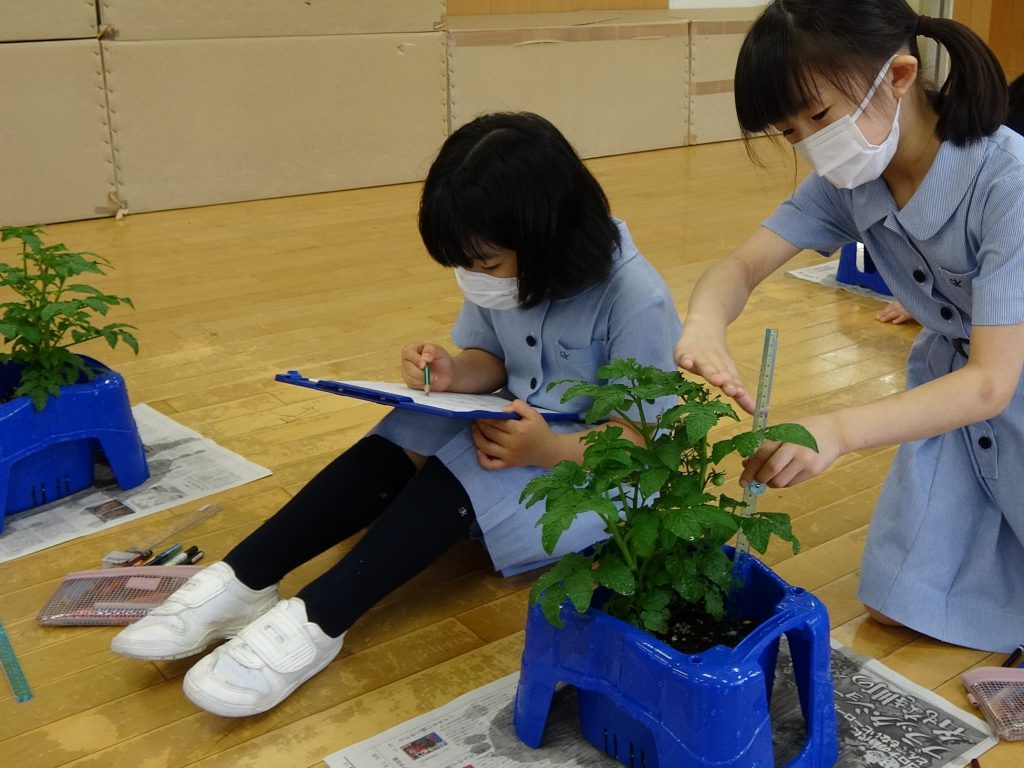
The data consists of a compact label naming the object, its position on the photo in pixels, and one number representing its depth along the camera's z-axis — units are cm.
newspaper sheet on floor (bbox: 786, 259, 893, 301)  272
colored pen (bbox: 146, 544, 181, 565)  149
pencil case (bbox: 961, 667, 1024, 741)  113
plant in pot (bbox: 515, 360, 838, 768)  97
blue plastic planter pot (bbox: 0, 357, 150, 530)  159
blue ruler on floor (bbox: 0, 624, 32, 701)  120
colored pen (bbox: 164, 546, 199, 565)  148
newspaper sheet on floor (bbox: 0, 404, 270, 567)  160
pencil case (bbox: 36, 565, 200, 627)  138
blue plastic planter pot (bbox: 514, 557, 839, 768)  97
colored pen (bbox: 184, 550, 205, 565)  150
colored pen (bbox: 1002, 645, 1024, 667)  127
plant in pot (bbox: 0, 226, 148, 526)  159
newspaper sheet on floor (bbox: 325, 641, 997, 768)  112
